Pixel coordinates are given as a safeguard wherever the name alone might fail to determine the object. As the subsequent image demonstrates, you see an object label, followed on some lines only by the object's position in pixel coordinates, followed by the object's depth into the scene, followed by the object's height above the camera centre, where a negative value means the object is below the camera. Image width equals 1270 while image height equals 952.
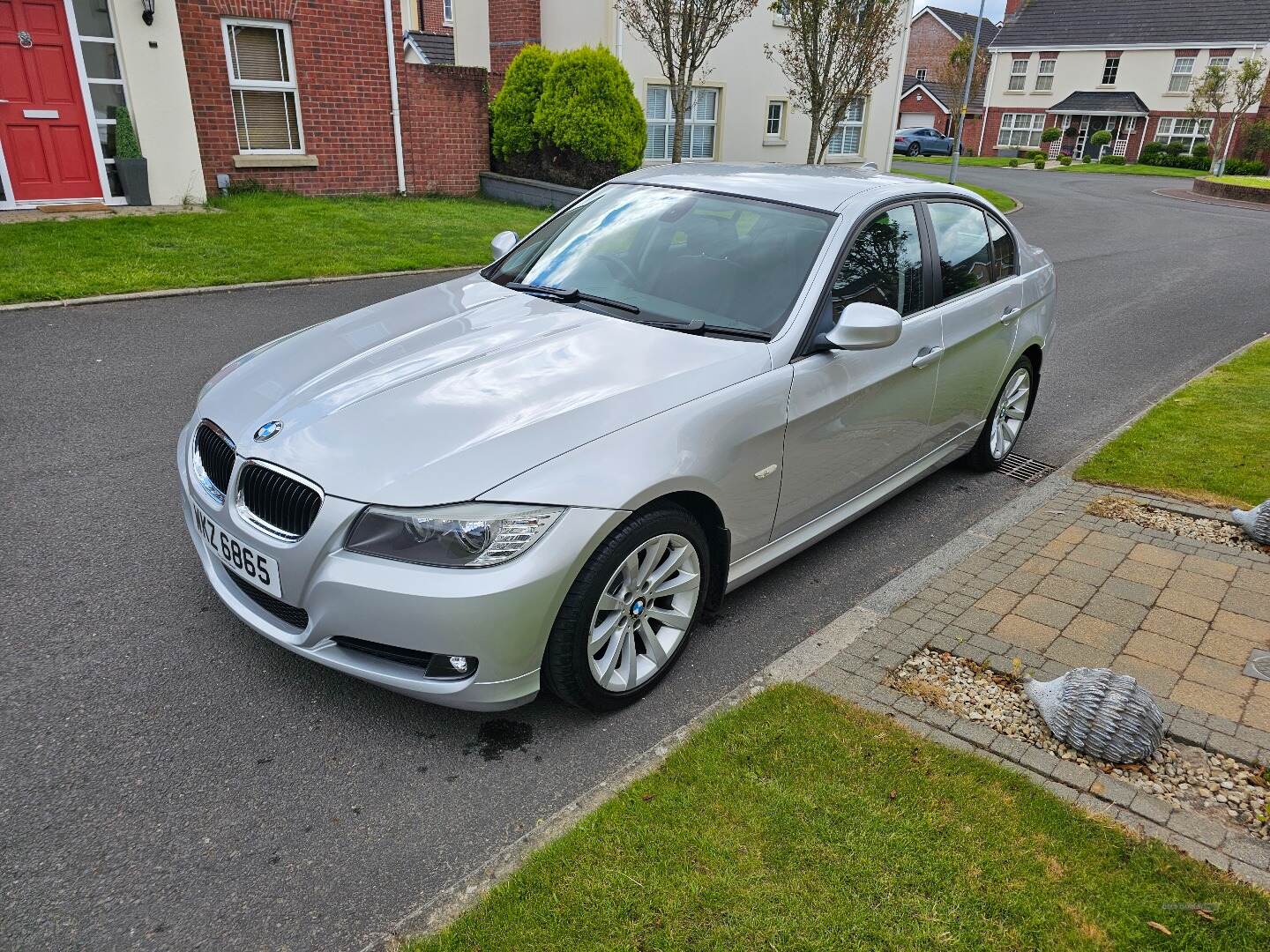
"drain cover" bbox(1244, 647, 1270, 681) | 3.56 -1.99
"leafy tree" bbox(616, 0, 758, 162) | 14.73 +1.43
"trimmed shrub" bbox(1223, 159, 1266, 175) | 43.78 -1.65
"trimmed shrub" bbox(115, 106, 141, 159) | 12.06 -0.33
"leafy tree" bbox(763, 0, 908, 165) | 15.45 +1.24
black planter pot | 12.22 -0.89
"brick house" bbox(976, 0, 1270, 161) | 48.75 +3.38
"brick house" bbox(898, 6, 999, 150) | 58.81 +3.73
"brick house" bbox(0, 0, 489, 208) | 11.60 +0.15
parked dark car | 50.28 -0.95
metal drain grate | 5.76 -2.08
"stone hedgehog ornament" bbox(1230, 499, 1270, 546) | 4.66 -1.91
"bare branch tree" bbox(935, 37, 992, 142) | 50.62 +3.25
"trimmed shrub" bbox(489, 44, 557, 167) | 16.34 +0.21
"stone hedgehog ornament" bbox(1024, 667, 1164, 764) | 3.02 -1.86
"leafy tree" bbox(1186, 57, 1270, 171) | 41.81 +1.55
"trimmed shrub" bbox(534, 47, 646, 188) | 15.79 +0.06
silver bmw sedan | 2.81 -1.04
